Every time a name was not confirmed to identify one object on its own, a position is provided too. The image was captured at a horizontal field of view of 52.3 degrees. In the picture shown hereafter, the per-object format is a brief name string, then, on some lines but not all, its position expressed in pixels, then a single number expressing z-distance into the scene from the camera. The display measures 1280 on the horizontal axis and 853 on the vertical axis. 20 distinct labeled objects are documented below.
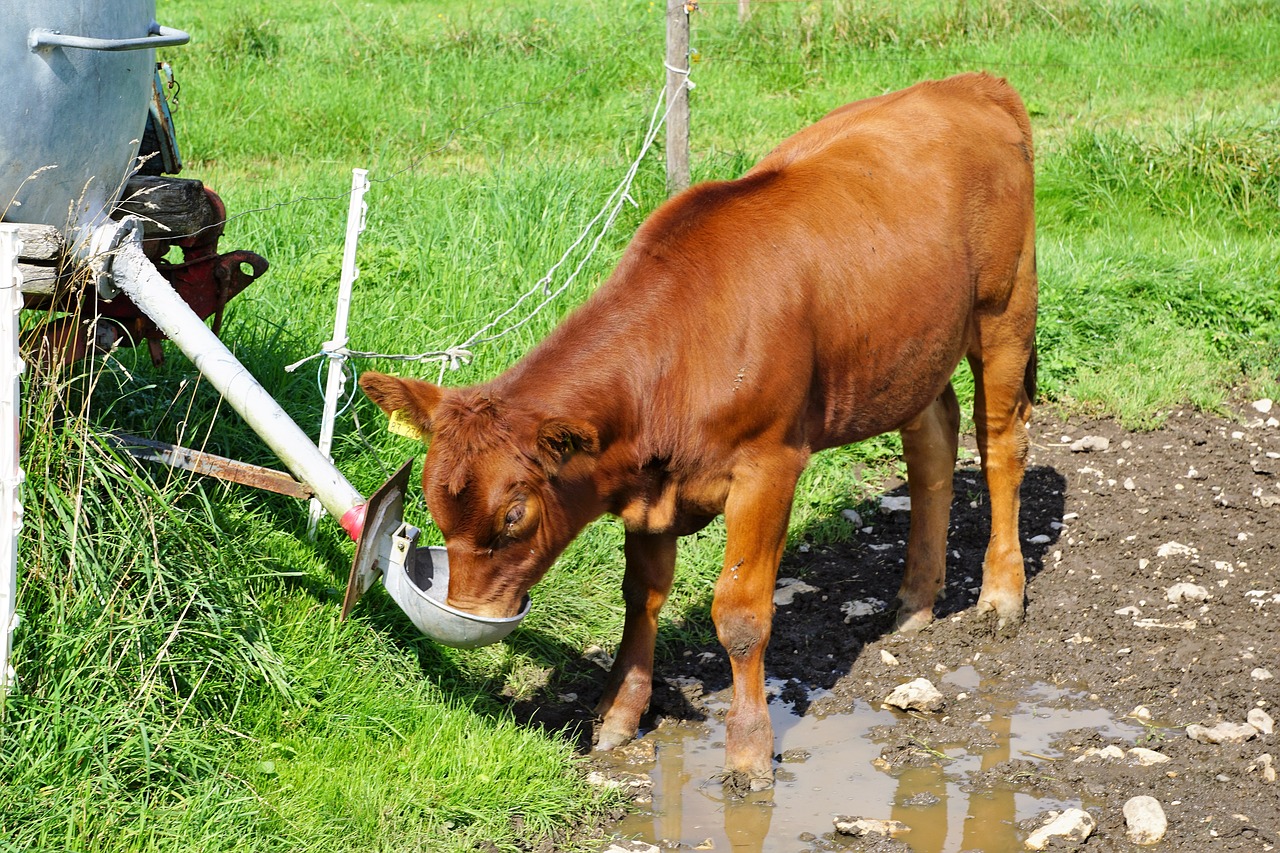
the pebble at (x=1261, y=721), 4.57
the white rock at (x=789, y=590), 5.79
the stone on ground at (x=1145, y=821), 4.04
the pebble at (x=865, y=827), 4.14
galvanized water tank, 3.88
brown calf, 4.10
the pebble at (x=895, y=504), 6.66
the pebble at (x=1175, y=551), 5.90
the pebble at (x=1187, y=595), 5.54
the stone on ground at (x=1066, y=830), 4.04
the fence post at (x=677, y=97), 7.26
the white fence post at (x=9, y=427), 3.71
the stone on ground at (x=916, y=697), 4.90
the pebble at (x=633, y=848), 4.09
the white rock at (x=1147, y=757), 4.48
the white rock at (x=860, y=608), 5.70
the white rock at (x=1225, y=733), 4.53
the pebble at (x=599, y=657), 5.30
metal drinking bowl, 4.05
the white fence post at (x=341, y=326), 4.93
